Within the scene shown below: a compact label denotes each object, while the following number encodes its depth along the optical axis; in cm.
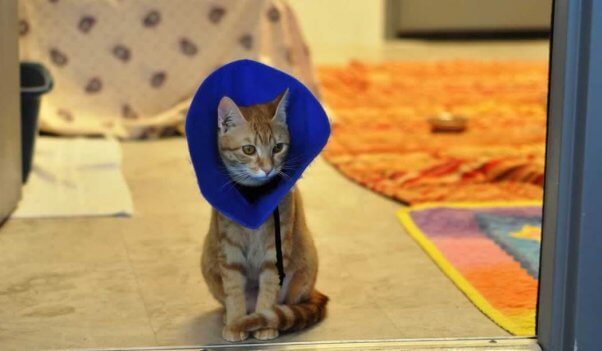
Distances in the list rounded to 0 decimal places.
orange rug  394
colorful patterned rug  307
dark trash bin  379
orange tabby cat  288
